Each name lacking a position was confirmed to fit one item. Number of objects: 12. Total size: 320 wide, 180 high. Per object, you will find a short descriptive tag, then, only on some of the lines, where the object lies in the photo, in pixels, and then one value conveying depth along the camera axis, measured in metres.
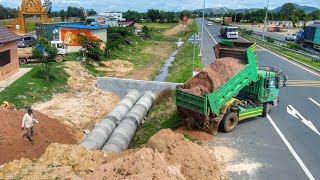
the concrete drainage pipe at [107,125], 11.31
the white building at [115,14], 93.78
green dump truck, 10.75
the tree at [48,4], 88.04
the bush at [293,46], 33.94
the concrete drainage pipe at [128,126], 11.42
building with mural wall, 30.82
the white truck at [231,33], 43.86
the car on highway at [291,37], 46.62
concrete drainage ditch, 11.55
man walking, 10.47
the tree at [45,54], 19.74
